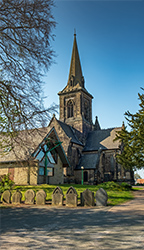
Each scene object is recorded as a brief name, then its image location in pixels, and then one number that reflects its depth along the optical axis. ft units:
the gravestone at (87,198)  28.71
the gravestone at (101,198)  28.35
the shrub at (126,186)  58.53
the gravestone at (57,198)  29.82
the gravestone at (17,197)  32.01
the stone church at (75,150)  59.20
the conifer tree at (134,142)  56.58
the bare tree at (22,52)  24.23
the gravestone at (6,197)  32.84
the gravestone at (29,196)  31.31
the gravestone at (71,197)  28.94
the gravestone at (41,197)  30.50
